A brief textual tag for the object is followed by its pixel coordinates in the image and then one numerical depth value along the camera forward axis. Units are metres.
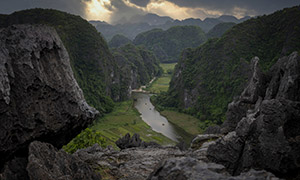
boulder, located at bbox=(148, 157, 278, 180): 8.02
